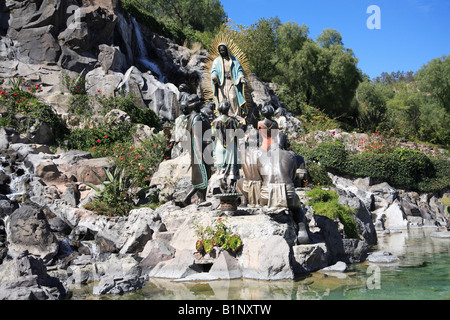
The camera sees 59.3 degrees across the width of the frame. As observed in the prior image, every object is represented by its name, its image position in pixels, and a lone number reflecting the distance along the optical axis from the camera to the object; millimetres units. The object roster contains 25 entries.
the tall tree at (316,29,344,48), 34562
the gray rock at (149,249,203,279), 6465
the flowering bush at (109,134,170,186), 12399
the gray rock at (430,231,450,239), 10872
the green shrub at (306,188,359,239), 8987
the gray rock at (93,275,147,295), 5688
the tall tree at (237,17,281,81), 28609
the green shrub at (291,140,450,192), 16469
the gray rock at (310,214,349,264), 7353
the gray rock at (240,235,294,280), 5906
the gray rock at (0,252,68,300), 4680
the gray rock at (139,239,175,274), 6855
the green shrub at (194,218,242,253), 6387
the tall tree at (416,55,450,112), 29625
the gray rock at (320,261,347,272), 6539
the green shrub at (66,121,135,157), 16531
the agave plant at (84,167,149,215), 10398
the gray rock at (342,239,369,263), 7586
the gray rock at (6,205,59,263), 7828
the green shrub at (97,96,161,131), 18859
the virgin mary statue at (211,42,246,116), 12414
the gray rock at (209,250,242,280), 6117
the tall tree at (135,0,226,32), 36438
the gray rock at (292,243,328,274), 6363
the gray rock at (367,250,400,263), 7430
